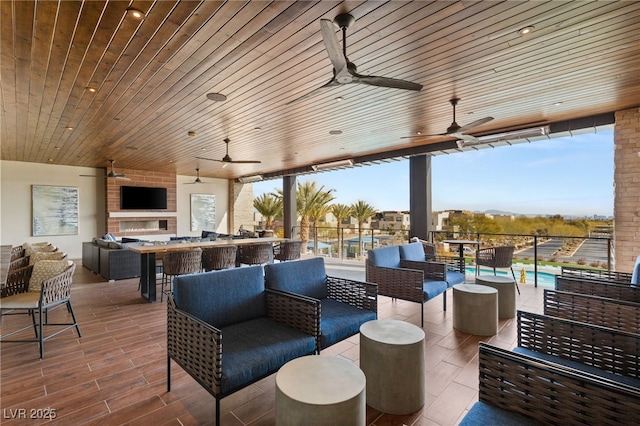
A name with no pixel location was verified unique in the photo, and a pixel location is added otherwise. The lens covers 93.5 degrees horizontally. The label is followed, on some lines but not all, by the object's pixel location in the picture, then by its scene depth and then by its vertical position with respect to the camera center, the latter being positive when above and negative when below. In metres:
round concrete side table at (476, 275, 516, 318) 3.81 -1.07
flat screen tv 9.66 +0.46
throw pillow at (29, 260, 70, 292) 3.35 -0.67
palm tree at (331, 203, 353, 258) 11.88 +0.03
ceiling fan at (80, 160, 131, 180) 7.68 +0.94
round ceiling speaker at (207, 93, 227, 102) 3.74 +1.45
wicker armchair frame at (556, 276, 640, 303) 2.55 -0.69
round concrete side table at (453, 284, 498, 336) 3.31 -1.10
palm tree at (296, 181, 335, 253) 11.54 +0.45
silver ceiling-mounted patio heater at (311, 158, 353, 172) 7.96 +1.30
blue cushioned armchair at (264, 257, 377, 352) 2.47 -0.78
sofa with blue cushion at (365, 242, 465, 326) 3.49 -0.80
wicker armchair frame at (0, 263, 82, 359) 2.86 -0.88
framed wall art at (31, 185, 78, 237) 8.50 +0.05
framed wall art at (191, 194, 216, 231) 11.38 -0.01
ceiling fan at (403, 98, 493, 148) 3.80 +1.12
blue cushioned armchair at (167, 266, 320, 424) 1.79 -0.86
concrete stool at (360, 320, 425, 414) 2.00 -1.09
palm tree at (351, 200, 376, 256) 11.38 +0.03
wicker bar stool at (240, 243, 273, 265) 5.55 -0.78
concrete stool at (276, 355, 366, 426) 1.41 -0.90
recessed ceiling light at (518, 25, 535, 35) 2.42 +1.49
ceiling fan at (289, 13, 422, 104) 2.04 +1.14
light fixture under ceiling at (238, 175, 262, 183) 11.04 +1.26
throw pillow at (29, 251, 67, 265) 3.82 -0.57
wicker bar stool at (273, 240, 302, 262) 6.13 -0.79
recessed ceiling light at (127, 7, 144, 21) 2.17 +1.46
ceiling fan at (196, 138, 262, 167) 5.79 +1.00
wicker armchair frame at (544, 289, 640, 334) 2.10 -0.73
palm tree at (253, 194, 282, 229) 12.93 +0.25
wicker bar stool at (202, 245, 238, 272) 5.02 -0.77
